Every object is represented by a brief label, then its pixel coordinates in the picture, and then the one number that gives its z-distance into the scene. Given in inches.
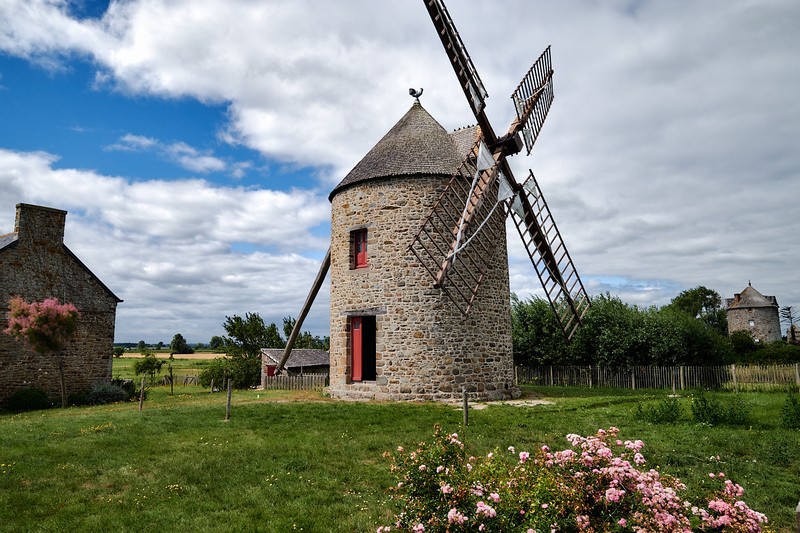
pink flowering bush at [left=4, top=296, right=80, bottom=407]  721.6
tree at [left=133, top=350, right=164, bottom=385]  1067.9
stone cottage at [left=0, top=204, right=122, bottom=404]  761.6
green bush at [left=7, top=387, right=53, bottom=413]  738.2
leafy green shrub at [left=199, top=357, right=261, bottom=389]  1052.5
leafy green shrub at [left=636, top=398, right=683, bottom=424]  442.6
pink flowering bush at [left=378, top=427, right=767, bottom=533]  160.2
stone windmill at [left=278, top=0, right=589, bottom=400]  612.7
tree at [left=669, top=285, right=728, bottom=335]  2527.1
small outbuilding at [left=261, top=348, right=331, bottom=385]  1070.4
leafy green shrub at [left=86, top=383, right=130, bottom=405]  797.9
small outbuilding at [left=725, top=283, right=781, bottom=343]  1989.4
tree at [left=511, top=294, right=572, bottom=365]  1015.0
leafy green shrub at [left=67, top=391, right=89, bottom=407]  792.9
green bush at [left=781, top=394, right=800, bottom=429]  409.4
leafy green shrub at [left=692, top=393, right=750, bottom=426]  430.0
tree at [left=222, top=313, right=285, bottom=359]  1172.4
